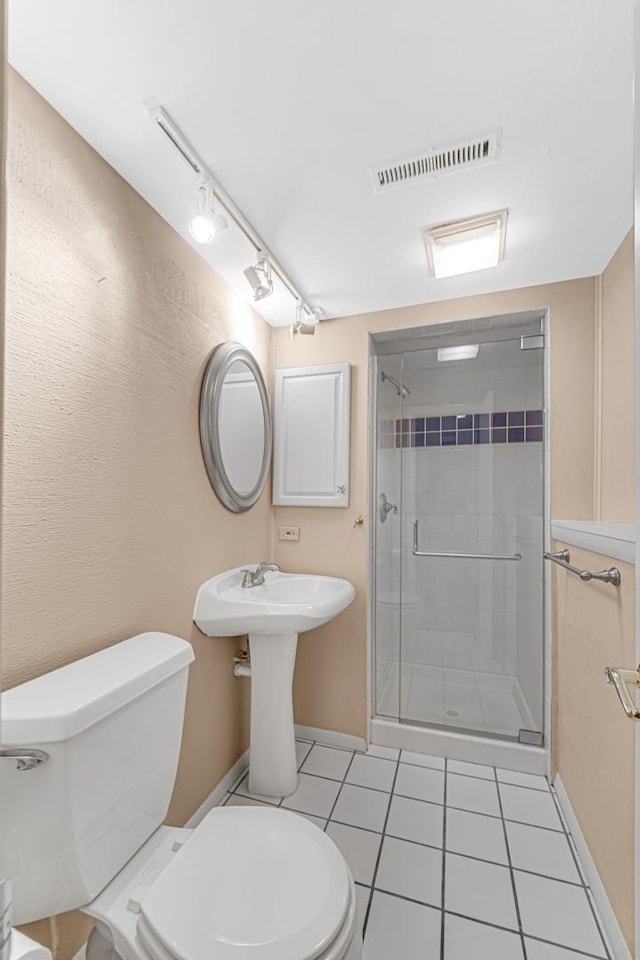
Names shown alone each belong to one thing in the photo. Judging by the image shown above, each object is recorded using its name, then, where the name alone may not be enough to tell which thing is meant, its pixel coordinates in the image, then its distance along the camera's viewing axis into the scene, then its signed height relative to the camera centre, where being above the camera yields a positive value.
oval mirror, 1.63 +0.24
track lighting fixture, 1.08 +0.83
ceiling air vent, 1.13 +0.87
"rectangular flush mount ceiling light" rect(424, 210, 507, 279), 1.43 +0.85
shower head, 2.21 +0.49
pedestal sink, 1.54 -0.66
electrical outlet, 2.17 -0.24
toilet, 0.82 -0.83
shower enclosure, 2.00 -0.19
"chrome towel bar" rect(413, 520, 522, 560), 2.09 -0.34
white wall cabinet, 2.09 +0.24
